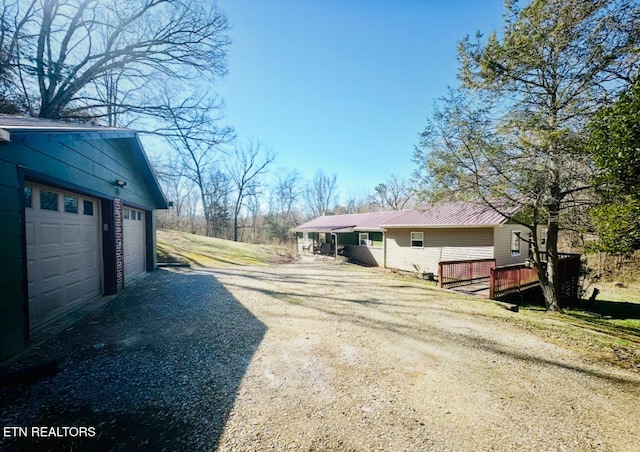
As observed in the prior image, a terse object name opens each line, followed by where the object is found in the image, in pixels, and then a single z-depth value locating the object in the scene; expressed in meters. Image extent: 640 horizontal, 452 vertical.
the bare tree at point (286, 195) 40.59
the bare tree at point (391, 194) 36.03
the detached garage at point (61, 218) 3.52
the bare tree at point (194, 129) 11.38
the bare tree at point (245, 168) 35.12
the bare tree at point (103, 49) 10.51
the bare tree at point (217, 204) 33.88
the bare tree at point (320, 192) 43.78
